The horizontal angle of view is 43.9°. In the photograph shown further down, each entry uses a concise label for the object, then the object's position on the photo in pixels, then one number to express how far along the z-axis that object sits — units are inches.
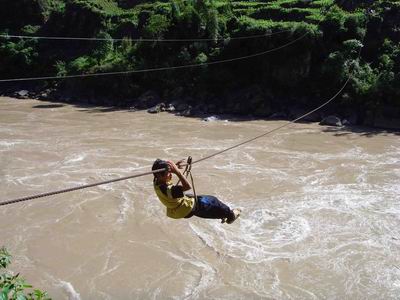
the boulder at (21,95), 875.6
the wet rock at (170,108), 741.2
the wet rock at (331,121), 626.2
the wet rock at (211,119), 674.8
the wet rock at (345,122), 633.6
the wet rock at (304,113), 656.4
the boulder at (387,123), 613.0
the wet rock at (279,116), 679.1
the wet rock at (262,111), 689.9
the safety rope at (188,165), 175.7
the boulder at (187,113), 712.1
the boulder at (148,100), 773.3
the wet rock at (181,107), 734.5
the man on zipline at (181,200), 176.6
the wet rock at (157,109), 737.6
